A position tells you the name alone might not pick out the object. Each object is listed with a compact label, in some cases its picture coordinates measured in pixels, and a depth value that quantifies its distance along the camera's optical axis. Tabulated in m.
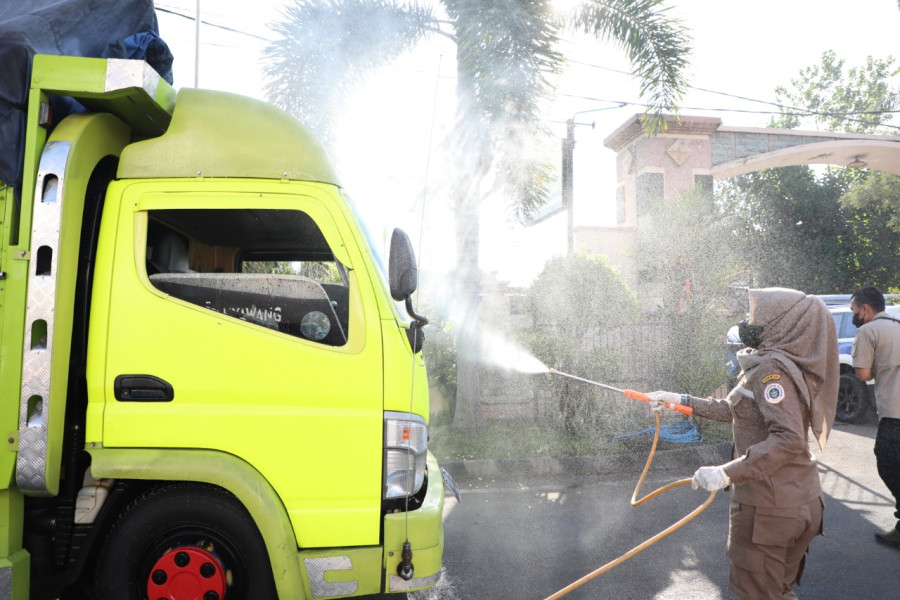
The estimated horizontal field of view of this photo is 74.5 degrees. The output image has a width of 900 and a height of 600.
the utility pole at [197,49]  4.09
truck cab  2.67
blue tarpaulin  2.74
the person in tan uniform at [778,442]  2.73
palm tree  7.59
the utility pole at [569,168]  14.89
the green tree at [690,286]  8.34
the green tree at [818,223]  24.78
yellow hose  3.01
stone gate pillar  17.00
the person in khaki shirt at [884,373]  4.53
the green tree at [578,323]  7.59
